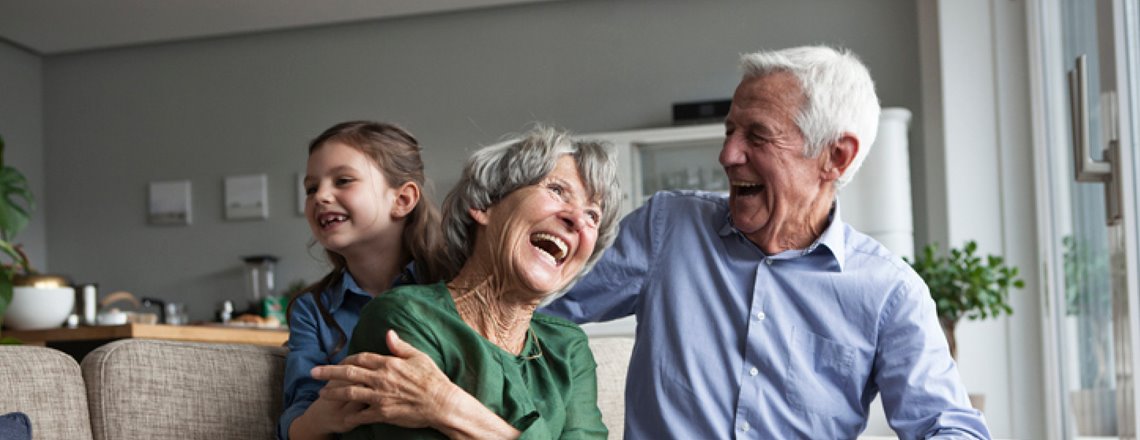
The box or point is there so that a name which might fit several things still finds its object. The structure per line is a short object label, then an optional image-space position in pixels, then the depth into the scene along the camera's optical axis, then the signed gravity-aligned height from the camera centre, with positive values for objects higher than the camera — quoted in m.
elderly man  1.92 -0.12
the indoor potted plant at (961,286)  4.72 -0.28
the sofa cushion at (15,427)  1.58 -0.24
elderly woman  1.54 -0.08
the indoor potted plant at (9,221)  3.59 +0.12
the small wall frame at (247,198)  7.66 +0.29
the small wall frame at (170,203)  7.90 +0.28
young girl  2.02 +0.02
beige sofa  1.71 -0.22
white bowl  4.10 -0.21
